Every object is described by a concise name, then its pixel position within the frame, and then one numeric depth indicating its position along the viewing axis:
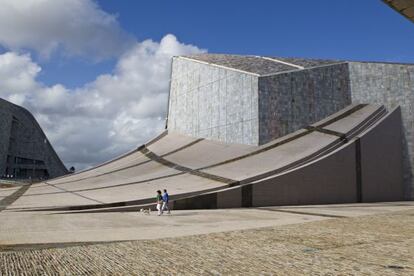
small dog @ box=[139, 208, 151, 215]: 15.07
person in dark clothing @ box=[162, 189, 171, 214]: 15.12
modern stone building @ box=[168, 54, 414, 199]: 26.62
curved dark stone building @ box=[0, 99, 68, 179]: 59.50
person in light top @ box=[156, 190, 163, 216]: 14.78
